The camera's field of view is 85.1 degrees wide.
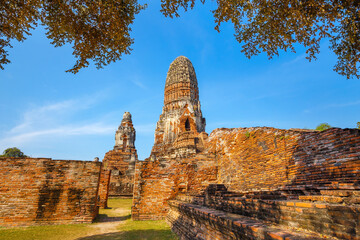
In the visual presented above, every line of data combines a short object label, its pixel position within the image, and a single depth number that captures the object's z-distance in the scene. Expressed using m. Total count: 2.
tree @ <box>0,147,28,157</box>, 32.31
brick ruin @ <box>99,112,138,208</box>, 16.81
